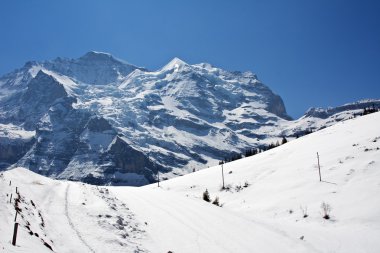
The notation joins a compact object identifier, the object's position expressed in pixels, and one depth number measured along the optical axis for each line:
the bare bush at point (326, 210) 26.89
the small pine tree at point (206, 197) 39.38
